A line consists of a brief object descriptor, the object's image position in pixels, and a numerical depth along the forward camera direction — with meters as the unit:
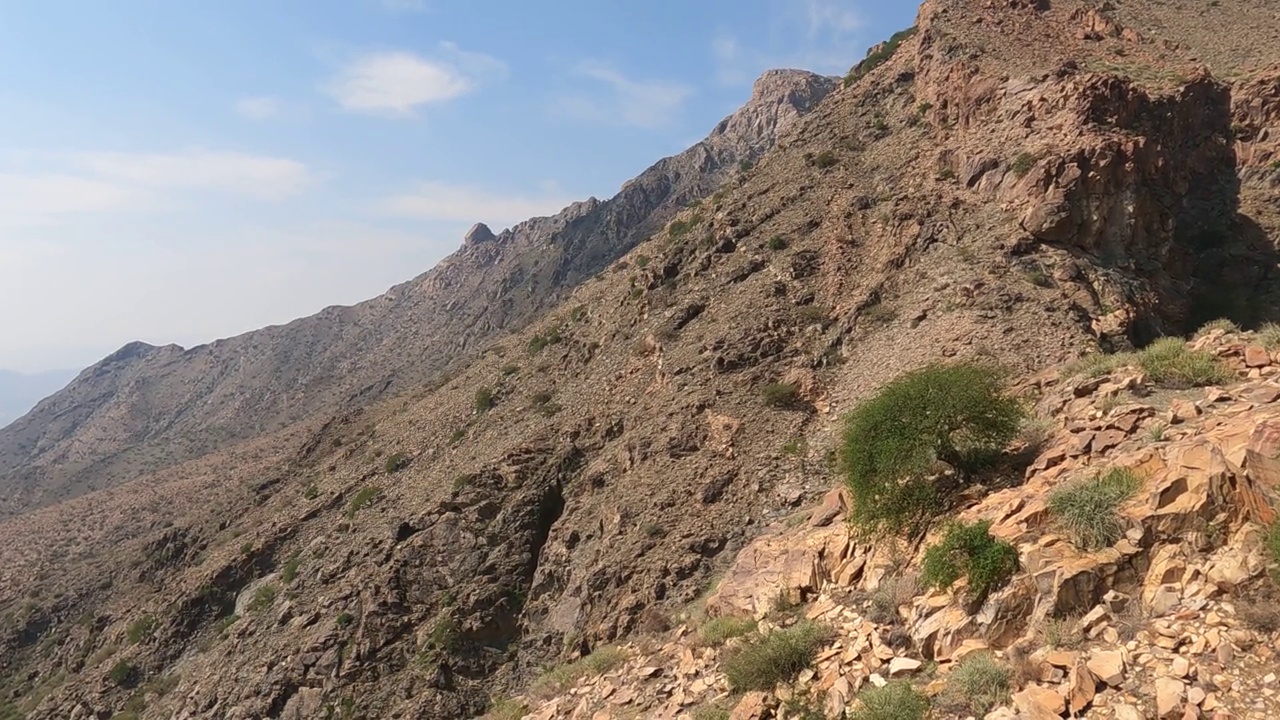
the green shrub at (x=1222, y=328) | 14.89
